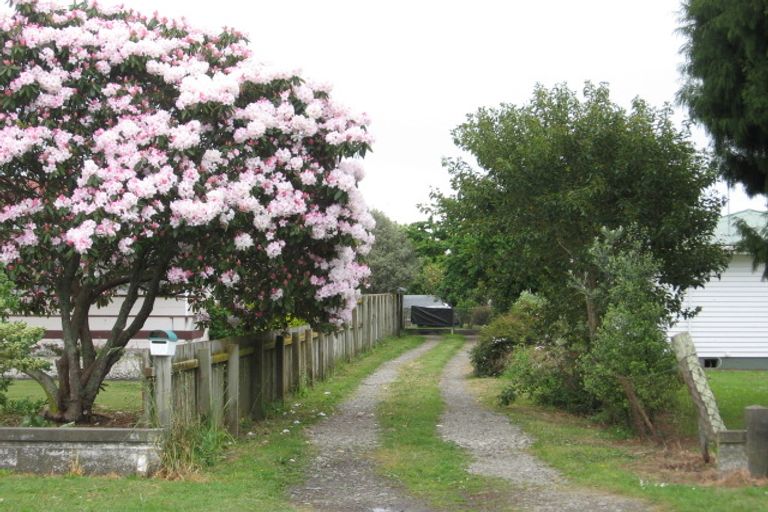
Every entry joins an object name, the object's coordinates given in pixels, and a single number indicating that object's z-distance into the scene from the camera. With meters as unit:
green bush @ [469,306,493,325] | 39.97
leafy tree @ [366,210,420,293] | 44.38
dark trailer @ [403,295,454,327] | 42.47
